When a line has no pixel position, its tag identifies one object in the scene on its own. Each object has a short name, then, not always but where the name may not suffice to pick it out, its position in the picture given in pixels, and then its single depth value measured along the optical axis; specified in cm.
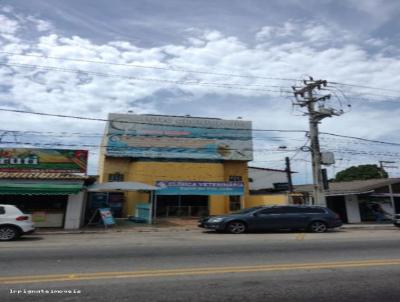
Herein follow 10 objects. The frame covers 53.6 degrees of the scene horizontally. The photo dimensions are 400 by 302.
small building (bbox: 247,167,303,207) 4959
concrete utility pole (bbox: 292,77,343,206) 2569
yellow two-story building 3662
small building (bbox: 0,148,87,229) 2041
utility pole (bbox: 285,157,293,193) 3628
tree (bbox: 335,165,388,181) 6275
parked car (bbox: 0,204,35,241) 1508
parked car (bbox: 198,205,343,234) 1855
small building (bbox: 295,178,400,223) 2902
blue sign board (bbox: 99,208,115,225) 2189
